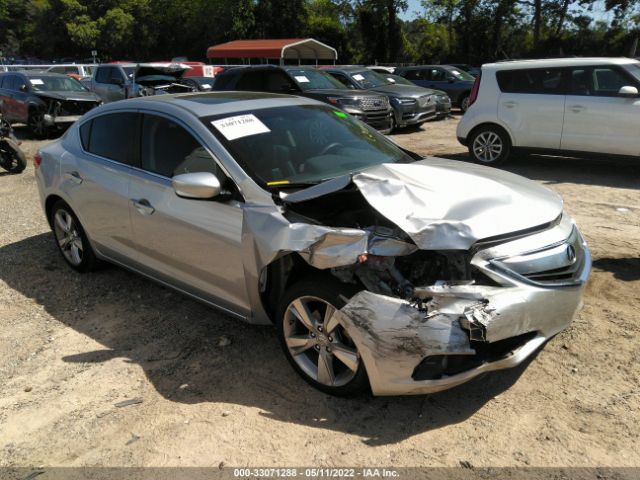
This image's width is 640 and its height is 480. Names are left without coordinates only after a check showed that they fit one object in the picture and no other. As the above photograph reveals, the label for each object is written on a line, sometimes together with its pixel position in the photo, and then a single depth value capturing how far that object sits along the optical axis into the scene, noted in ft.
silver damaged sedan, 8.77
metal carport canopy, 111.65
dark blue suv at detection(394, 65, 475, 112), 57.60
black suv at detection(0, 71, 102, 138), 44.19
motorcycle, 31.65
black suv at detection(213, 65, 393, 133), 37.11
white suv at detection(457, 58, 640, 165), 25.52
